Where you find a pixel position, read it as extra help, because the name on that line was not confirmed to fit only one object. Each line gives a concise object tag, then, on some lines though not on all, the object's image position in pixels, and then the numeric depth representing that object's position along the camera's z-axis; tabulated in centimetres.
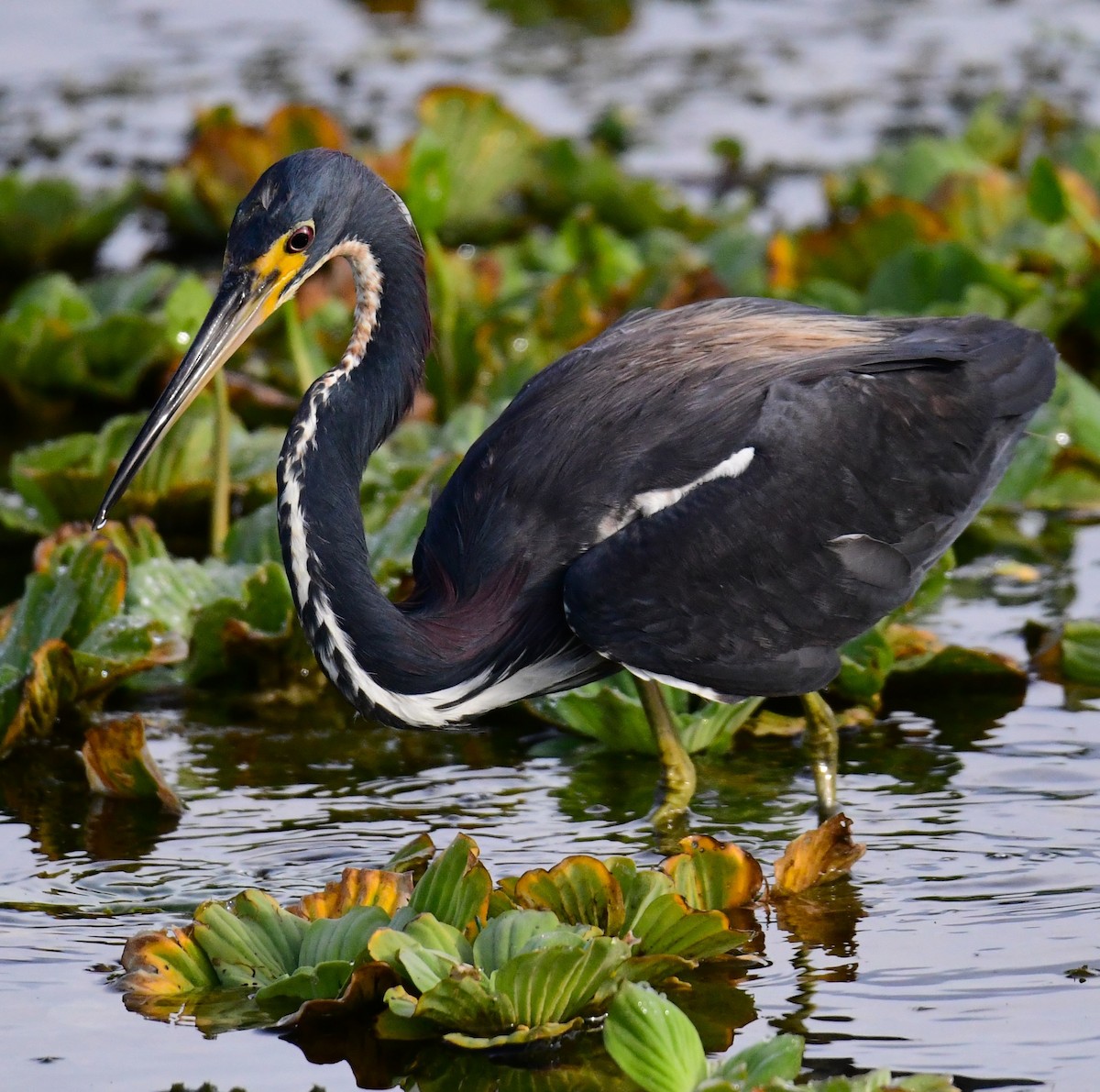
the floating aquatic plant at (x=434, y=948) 729
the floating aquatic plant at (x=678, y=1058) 672
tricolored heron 873
